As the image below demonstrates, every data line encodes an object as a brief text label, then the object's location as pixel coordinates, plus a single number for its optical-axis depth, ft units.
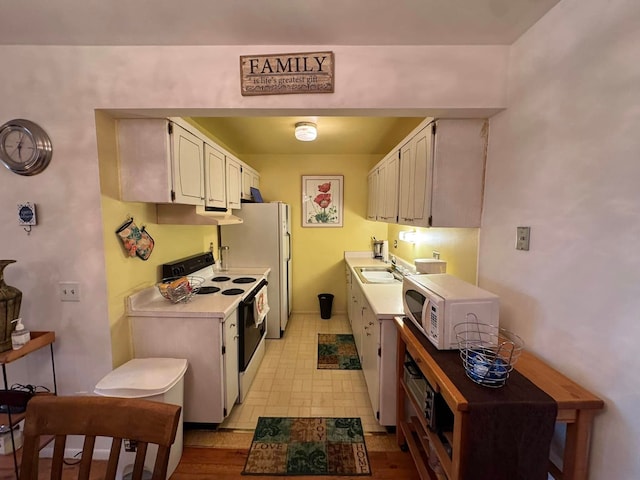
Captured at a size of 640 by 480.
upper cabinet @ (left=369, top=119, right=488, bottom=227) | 5.72
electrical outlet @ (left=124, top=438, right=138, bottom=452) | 5.24
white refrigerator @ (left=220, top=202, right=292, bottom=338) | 11.07
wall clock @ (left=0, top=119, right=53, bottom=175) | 5.22
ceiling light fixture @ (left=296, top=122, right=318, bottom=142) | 9.14
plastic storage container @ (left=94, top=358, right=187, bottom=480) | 5.06
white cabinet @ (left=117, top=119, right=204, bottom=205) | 5.82
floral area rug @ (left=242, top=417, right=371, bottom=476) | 5.57
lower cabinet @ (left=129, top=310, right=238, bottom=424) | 6.25
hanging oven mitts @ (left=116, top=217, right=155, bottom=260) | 5.97
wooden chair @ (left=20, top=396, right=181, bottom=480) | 2.82
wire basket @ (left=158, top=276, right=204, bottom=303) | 6.73
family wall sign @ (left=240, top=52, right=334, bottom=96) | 5.04
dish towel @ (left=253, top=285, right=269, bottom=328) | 8.28
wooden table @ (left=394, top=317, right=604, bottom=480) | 3.33
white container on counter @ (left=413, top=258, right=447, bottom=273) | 7.20
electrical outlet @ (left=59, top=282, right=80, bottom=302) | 5.57
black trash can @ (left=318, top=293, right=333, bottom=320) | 13.50
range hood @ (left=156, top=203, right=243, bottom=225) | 7.23
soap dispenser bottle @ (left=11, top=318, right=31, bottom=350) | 4.92
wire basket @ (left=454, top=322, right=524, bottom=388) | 3.61
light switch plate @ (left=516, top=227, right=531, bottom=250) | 4.62
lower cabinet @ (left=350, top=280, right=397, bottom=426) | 6.23
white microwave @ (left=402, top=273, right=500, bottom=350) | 4.38
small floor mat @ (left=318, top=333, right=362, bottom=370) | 9.41
